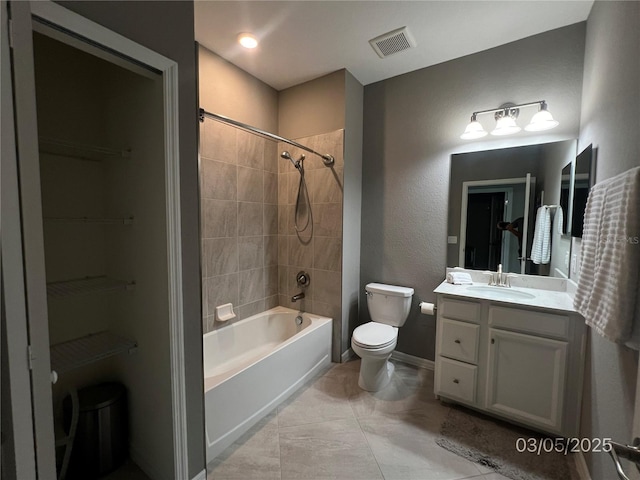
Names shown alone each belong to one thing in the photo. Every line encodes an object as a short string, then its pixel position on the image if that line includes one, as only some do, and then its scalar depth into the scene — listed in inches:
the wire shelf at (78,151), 48.1
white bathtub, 65.8
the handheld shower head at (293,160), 99.7
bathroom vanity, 64.8
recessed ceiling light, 80.2
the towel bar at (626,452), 23.0
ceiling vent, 78.1
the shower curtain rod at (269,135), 68.2
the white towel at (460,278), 88.4
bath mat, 61.1
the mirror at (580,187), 63.3
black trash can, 56.4
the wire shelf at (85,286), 51.3
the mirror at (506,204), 79.4
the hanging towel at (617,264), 36.6
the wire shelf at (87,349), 49.0
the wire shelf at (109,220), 48.8
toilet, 86.2
